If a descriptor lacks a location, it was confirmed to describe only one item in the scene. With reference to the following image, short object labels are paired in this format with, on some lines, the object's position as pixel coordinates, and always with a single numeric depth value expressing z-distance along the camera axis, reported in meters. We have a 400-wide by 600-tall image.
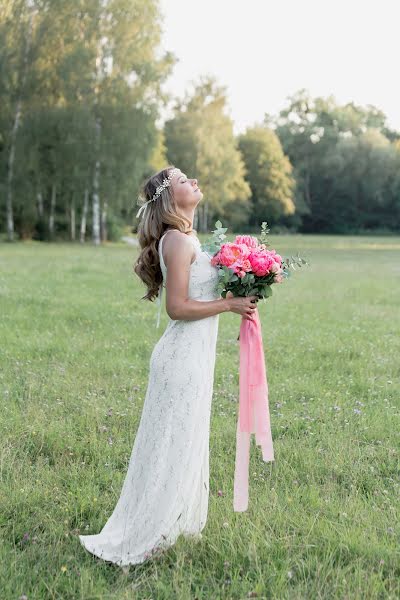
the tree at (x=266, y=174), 82.62
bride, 4.17
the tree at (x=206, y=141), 63.06
